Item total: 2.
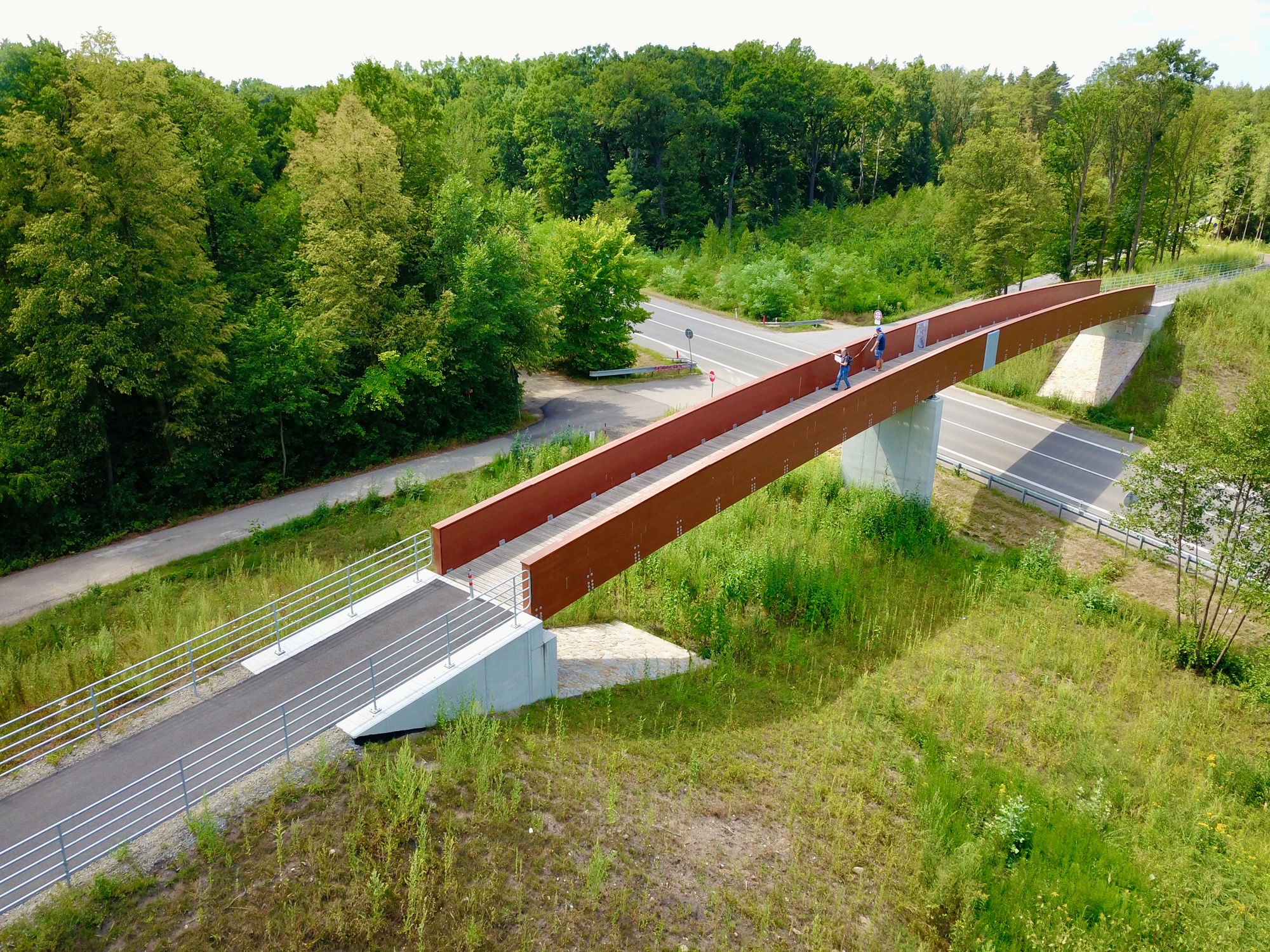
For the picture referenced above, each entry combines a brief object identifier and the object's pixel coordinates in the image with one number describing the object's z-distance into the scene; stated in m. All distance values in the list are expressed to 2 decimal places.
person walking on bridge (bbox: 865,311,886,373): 19.89
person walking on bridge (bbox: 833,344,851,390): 19.03
